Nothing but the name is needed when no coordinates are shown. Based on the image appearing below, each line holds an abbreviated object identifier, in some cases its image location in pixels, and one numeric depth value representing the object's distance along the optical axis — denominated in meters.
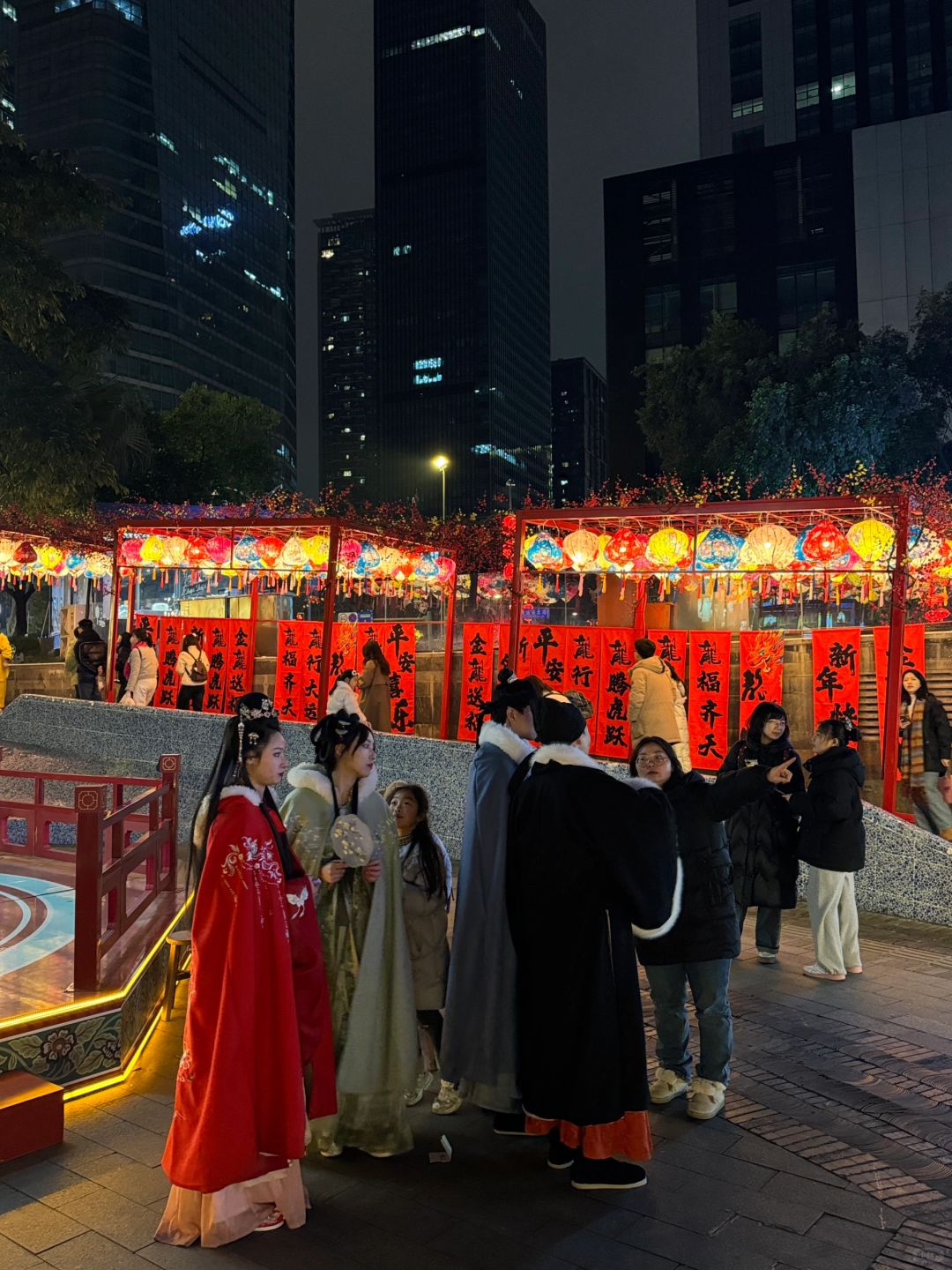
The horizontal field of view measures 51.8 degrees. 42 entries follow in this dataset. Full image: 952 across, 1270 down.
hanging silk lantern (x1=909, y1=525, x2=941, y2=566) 11.01
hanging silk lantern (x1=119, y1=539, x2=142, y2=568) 15.45
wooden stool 5.90
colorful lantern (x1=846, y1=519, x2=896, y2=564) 9.80
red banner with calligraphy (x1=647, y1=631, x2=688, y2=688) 11.55
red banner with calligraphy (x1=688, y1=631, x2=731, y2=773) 11.16
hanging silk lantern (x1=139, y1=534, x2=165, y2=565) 15.30
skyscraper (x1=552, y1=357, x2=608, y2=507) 137.75
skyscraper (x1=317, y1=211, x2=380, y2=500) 152.75
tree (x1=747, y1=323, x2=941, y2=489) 27.53
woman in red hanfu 3.30
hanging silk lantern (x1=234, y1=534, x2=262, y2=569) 14.73
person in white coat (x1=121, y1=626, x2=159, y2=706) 14.91
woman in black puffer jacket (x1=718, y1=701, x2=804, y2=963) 6.48
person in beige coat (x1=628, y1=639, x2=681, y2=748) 10.66
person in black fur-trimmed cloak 3.66
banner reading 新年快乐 9.88
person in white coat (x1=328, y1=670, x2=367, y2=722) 10.66
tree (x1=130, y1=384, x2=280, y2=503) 37.38
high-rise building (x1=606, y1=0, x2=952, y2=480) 37.53
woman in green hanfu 3.91
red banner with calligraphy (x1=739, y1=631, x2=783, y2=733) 10.86
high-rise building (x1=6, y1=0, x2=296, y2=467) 76.12
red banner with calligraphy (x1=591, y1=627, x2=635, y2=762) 11.67
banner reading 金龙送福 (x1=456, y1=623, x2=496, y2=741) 13.77
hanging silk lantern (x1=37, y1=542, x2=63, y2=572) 17.88
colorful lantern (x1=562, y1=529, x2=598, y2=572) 12.38
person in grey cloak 3.98
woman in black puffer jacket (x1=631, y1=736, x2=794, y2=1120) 4.45
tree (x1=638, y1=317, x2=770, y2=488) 31.58
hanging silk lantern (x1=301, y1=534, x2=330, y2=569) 14.27
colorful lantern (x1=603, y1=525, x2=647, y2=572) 12.14
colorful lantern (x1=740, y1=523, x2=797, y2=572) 11.00
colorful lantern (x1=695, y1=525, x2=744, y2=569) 11.43
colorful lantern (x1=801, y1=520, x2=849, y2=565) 10.41
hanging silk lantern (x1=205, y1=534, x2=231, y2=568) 15.10
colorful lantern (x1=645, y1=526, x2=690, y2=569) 11.76
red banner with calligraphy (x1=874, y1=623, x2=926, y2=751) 10.09
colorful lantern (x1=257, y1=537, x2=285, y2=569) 14.60
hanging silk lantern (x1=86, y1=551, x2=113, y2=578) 18.95
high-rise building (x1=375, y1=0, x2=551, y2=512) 108.31
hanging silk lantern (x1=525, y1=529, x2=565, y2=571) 12.69
